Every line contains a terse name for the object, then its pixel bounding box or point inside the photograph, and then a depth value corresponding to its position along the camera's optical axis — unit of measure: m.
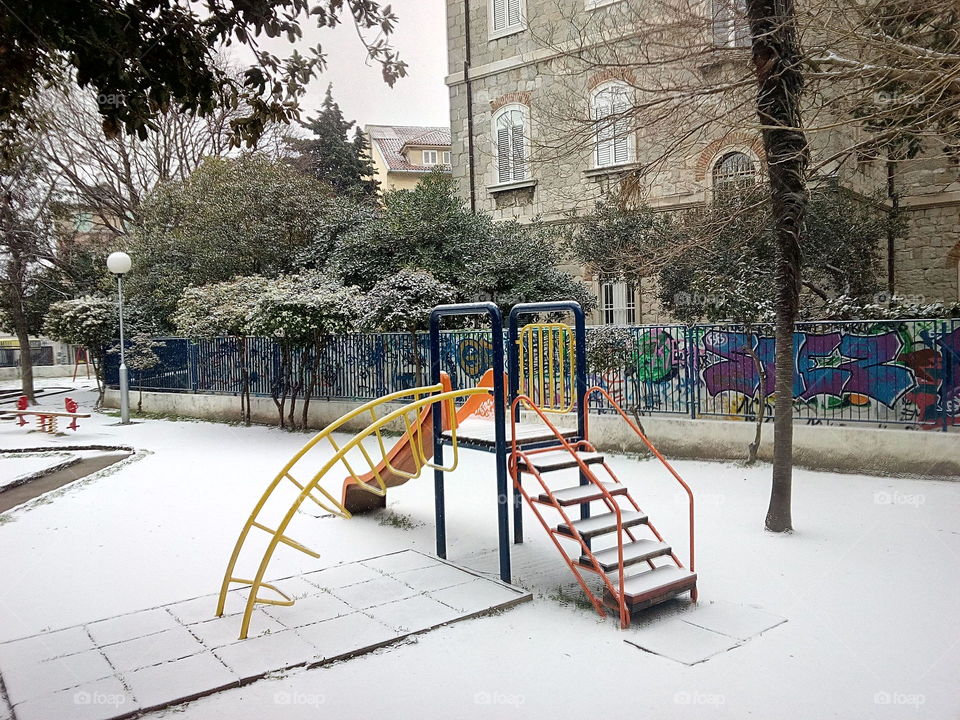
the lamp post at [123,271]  15.99
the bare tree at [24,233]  21.32
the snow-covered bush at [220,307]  14.85
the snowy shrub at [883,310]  10.05
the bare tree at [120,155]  24.44
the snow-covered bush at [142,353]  19.27
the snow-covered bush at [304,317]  13.43
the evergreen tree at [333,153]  31.48
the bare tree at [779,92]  6.44
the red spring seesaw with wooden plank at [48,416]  15.77
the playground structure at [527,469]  4.93
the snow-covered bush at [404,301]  13.20
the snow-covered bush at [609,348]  11.16
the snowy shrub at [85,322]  19.39
